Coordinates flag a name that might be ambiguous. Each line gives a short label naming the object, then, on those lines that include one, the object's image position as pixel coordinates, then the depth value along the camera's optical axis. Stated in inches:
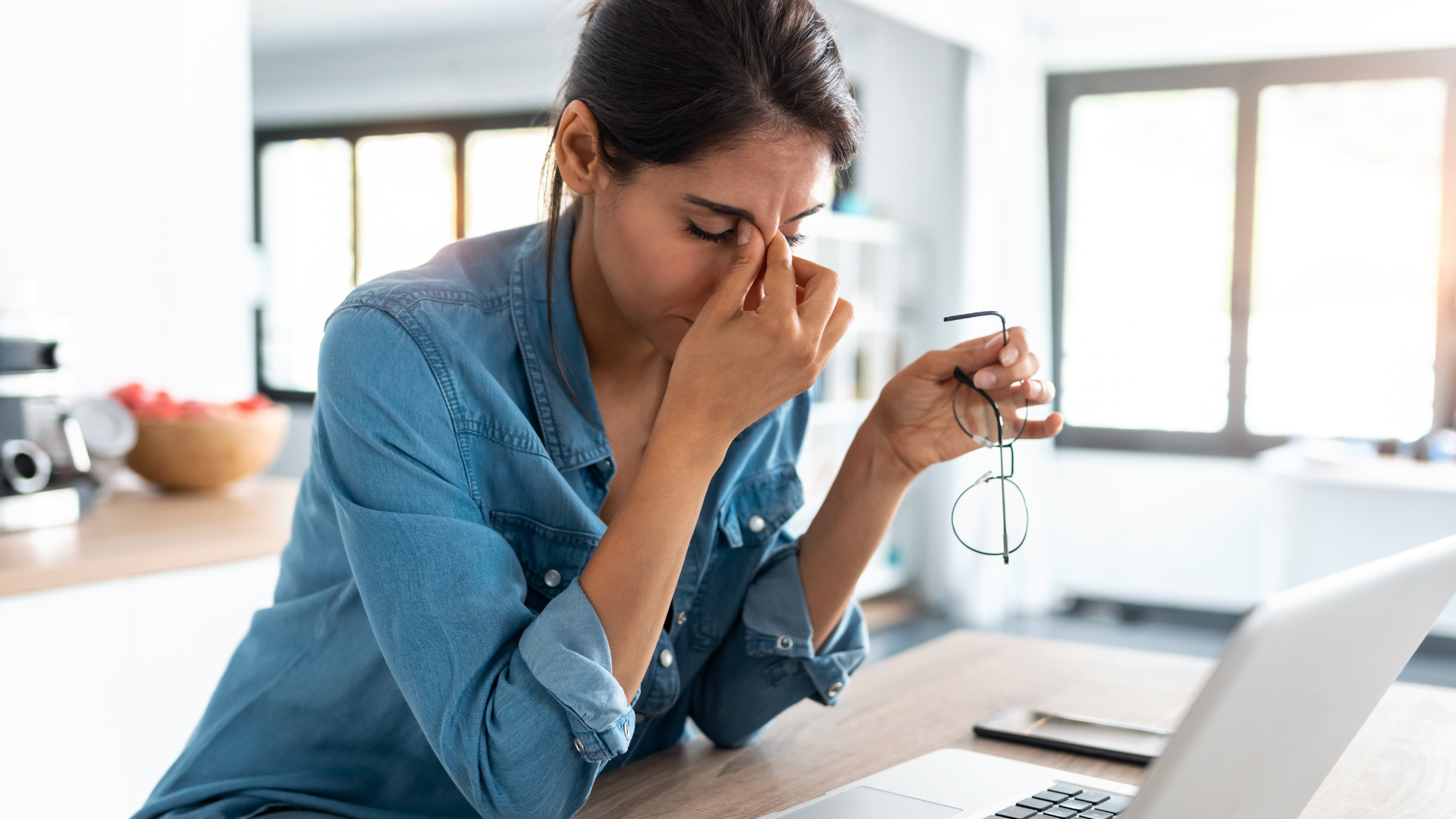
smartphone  39.2
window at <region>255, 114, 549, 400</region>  231.6
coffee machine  70.0
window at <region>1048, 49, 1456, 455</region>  175.8
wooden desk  36.1
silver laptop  22.0
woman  32.4
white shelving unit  180.7
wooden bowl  83.6
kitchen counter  61.3
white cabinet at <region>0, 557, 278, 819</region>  59.5
